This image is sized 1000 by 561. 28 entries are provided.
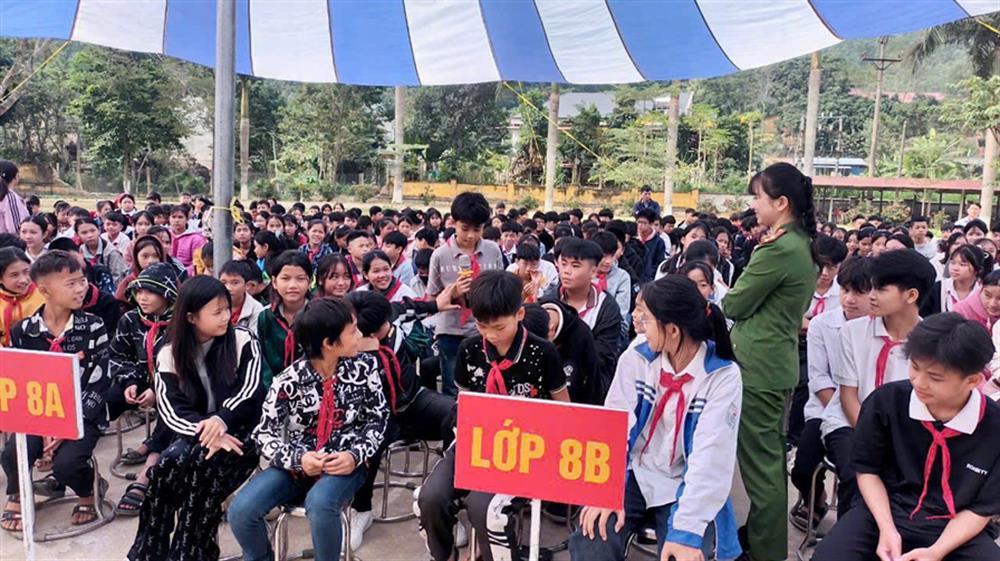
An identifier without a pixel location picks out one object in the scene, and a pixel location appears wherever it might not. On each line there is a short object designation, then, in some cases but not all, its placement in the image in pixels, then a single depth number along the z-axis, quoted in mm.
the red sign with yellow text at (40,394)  2119
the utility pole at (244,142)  20562
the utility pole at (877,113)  24684
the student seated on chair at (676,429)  2078
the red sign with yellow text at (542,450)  1809
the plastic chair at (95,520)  2904
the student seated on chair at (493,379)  2406
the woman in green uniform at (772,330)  2551
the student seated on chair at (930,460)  1933
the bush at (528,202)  25430
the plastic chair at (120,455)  3514
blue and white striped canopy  5582
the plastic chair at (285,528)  2424
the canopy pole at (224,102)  3352
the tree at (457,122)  29719
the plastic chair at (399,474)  3148
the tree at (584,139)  26219
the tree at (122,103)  23016
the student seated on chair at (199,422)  2564
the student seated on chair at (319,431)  2387
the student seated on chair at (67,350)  2973
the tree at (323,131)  25953
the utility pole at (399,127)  19547
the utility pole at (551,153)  18516
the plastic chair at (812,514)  2877
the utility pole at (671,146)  18891
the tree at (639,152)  23428
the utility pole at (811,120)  15195
